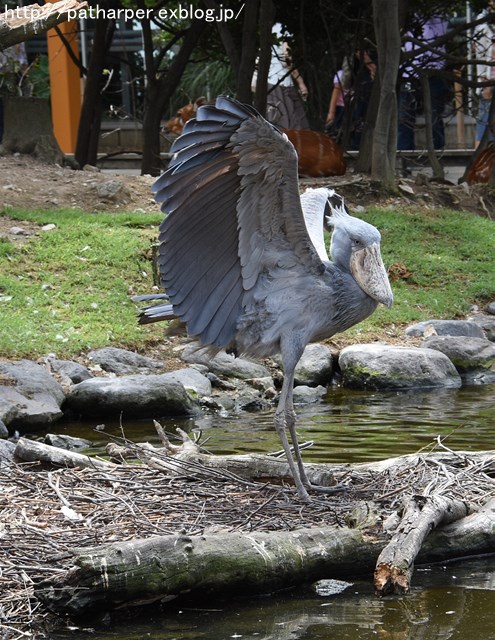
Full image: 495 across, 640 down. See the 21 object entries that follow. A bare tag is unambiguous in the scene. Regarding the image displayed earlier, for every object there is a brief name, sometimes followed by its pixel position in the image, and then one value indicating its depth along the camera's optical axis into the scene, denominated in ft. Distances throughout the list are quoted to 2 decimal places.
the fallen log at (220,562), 25.82
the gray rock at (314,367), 59.56
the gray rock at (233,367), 59.06
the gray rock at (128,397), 52.20
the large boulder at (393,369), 59.41
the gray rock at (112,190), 77.25
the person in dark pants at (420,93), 95.13
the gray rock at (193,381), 55.91
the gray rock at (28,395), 48.94
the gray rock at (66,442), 44.79
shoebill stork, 32.89
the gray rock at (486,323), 67.28
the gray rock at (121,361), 56.61
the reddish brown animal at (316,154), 87.72
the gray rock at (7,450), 38.54
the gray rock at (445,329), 65.63
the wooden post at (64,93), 116.22
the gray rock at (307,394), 57.29
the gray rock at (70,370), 54.71
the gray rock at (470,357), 61.57
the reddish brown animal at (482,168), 93.88
